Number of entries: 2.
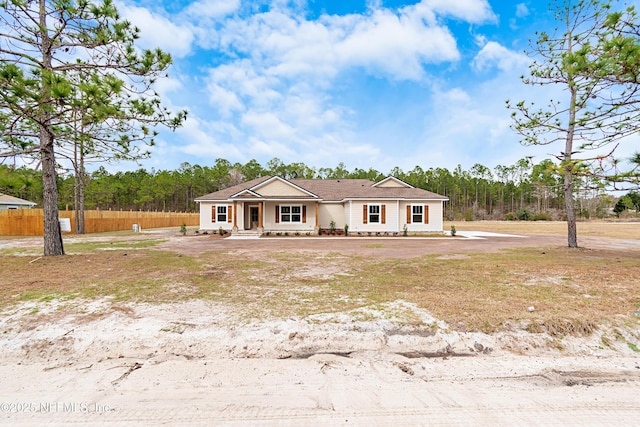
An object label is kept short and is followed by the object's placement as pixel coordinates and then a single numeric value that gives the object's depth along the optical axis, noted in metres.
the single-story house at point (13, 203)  25.95
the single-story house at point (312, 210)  20.39
